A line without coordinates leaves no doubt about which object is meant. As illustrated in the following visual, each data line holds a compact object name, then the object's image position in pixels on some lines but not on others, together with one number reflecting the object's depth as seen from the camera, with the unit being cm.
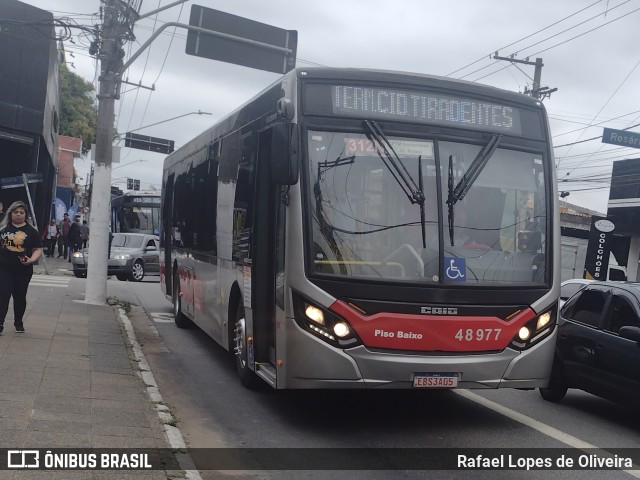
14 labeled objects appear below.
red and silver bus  707
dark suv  825
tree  5588
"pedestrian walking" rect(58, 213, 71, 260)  3400
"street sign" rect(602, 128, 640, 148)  2075
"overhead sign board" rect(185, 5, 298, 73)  1666
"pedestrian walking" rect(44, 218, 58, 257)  3466
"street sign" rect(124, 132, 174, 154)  4347
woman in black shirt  1041
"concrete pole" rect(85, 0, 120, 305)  1628
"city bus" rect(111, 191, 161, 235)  3569
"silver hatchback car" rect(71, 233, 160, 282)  2733
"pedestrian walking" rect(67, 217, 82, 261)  3269
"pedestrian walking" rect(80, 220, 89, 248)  3342
